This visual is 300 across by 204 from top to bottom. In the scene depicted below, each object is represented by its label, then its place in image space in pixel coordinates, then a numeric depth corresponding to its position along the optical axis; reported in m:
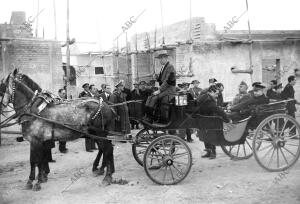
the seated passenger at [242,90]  8.36
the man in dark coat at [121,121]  6.34
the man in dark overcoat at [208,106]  6.44
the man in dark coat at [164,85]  6.11
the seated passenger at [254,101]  6.71
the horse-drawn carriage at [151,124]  5.90
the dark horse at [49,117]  5.90
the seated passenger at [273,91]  10.46
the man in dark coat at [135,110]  6.38
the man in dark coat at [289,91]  10.25
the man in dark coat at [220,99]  9.75
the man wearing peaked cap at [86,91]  9.70
